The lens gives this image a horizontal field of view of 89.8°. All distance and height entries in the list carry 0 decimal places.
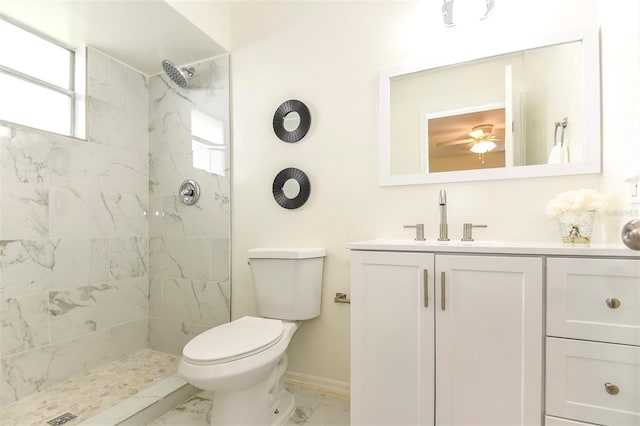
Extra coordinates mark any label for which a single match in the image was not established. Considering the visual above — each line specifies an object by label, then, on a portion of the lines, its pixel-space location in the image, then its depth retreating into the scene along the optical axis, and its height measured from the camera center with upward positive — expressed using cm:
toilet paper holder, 176 -46
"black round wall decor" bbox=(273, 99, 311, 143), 189 +57
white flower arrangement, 121 +5
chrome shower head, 193 +87
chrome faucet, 148 -1
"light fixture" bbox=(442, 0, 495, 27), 152 +96
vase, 124 -4
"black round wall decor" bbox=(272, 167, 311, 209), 188 +16
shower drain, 147 -96
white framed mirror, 137 +48
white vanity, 98 -41
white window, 178 +79
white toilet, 123 -54
